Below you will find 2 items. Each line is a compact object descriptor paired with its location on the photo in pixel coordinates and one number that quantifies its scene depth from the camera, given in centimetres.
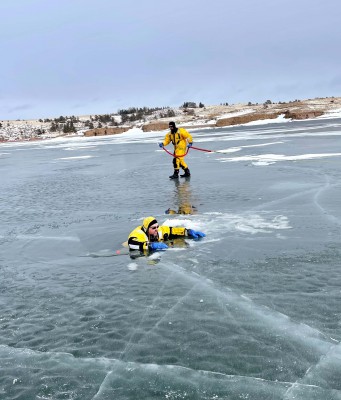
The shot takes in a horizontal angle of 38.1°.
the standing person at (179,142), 1445
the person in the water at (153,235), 689
